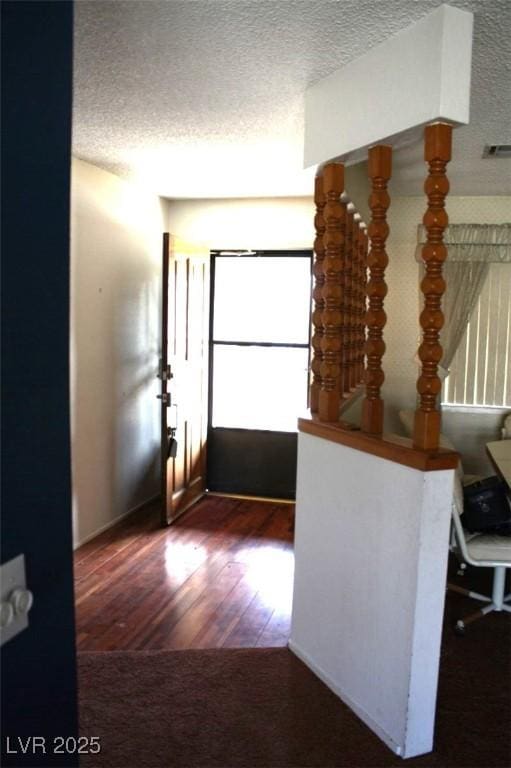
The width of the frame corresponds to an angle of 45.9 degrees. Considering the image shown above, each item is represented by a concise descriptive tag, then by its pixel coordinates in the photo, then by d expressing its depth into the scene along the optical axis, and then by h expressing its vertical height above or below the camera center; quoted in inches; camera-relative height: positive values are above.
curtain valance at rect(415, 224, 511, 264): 171.5 +26.0
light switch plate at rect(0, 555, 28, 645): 36.7 -16.3
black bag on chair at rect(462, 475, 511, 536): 116.6 -34.3
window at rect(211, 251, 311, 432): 195.2 -3.7
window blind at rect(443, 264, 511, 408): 175.0 -5.6
